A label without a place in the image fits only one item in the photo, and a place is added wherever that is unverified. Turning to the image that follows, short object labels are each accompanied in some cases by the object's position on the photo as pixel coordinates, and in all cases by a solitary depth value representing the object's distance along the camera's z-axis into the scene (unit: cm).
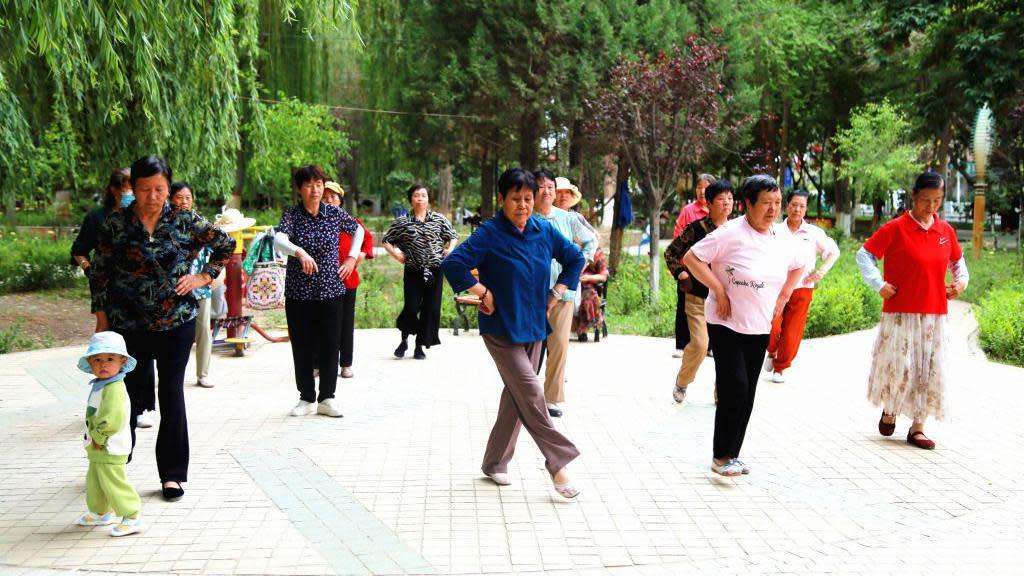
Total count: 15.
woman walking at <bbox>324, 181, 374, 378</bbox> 898
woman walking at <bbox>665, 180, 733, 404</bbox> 770
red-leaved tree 1642
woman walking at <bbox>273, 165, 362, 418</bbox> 722
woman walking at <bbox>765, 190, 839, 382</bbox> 905
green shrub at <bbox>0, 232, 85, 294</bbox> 1728
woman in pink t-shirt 568
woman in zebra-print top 1020
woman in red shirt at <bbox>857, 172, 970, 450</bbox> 654
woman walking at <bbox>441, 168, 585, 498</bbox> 533
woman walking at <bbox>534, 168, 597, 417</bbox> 740
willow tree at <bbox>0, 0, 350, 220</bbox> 720
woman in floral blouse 515
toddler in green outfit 467
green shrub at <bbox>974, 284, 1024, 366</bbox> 1097
